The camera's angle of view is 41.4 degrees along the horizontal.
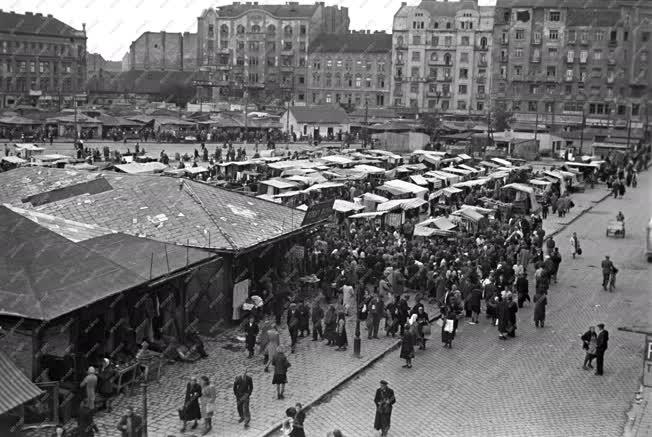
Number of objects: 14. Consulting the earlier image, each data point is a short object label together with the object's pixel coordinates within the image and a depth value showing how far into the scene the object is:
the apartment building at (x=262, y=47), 114.56
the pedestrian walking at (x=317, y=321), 19.17
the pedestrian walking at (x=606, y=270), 24.77
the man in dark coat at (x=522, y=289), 22.62
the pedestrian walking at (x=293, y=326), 18.55
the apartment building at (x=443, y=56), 101.12
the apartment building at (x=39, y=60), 99.00
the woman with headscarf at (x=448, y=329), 18.94
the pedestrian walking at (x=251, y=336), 17.81
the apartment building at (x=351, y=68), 107.28
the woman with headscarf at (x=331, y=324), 18.81
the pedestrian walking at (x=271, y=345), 17.02
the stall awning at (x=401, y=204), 32.53
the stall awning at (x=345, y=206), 32.06
